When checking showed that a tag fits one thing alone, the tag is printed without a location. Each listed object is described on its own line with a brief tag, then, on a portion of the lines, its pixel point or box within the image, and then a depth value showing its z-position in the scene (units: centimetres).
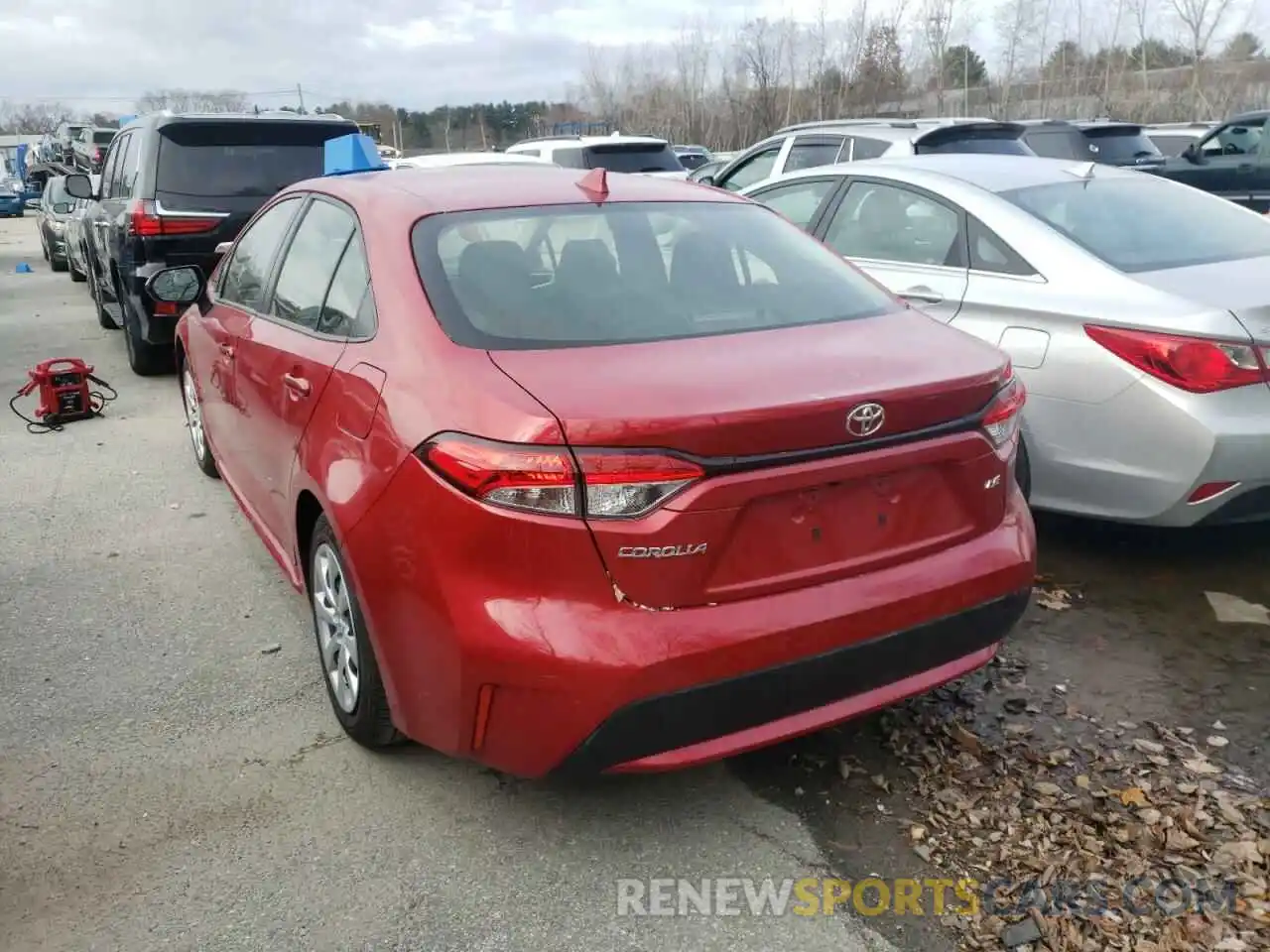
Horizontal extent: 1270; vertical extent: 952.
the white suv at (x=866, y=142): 955
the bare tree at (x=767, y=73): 3912
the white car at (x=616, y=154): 1314
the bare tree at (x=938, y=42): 3962
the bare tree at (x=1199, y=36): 3430
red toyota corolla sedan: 228
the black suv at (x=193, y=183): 739
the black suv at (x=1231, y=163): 1234
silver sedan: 367
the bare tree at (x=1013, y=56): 3809
